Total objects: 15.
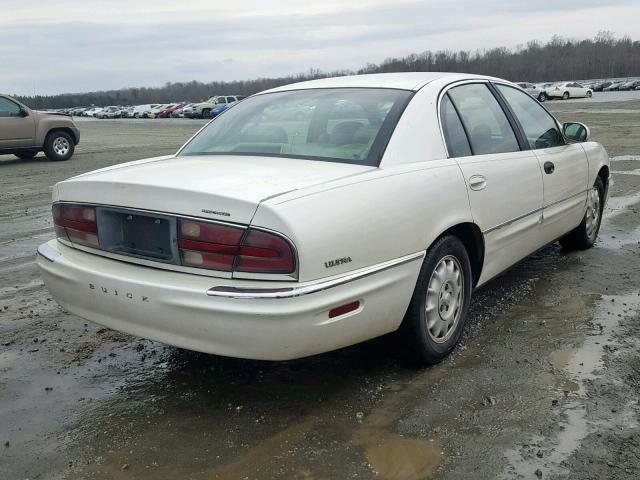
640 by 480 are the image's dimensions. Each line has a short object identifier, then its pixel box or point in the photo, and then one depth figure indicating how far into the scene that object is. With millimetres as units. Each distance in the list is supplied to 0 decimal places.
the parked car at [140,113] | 67469
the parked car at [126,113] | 71125
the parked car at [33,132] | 14758
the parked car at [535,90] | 53025
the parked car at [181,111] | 58156
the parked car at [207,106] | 53422
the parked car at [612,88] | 67875
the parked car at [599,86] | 69281
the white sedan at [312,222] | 2797
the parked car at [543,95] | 52522
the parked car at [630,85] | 66869
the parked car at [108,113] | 73875
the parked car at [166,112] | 64194
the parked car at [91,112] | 80369
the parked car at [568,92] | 51938
